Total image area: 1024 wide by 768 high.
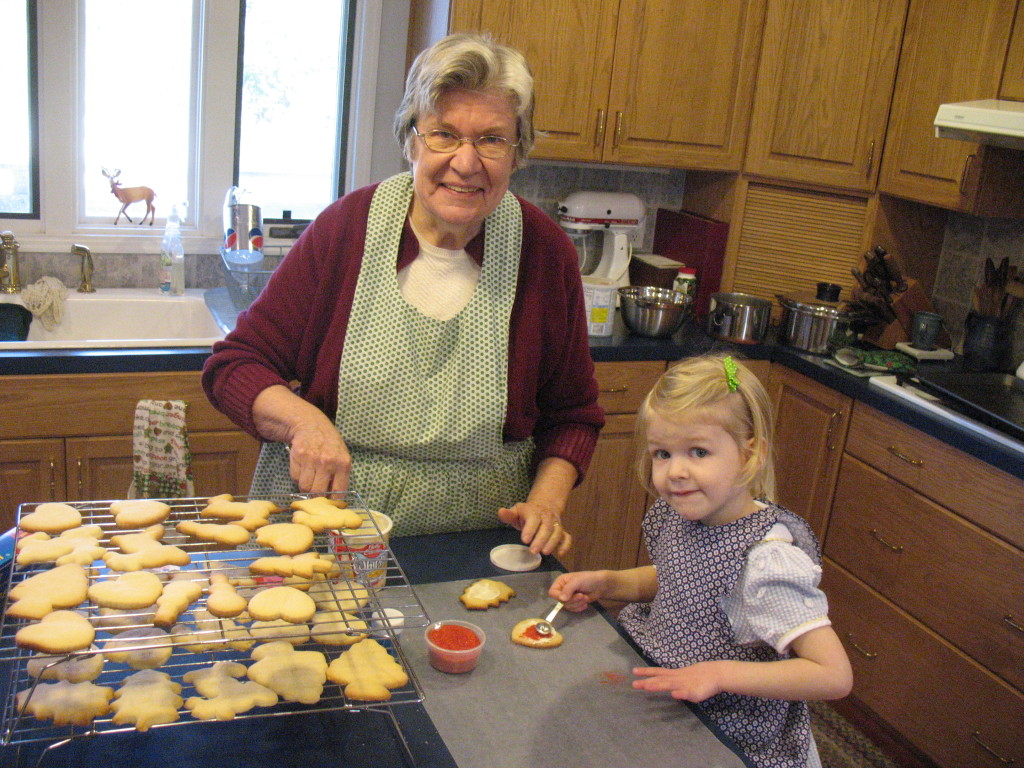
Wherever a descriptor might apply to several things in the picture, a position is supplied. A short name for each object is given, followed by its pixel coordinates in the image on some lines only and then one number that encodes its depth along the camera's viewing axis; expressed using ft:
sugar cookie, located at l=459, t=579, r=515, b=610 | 4.36
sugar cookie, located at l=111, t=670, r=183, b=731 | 2.97
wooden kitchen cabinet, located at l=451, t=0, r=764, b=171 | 9.33
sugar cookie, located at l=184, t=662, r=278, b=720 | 3.07
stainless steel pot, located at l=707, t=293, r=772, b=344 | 9.85
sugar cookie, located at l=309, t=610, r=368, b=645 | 3.48
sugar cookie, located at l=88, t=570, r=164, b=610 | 3.18
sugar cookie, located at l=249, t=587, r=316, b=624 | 3.33
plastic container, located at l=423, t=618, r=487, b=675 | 3.83
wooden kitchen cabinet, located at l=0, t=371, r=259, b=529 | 7.60
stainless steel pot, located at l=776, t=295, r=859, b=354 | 9.71
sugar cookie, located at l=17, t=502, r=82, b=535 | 3.64
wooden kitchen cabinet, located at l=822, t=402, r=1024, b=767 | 7.53
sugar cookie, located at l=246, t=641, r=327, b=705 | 3.23
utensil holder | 9.32
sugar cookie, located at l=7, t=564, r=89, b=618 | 3.05
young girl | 4.01
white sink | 9.11
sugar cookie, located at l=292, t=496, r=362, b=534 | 3.86
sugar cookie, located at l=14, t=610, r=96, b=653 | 2.87
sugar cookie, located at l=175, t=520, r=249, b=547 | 3.64
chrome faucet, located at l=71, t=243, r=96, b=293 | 9.25
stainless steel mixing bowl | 9.65
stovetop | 7.51
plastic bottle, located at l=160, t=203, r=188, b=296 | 9.49
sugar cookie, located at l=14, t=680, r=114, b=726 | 2.95
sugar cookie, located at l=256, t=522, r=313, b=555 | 3.66
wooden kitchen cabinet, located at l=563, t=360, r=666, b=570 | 9.59
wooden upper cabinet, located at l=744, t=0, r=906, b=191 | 9.72
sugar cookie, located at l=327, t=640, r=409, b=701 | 3.25
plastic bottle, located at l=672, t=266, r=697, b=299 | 10.26
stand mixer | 10.27
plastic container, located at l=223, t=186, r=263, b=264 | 9.41
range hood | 7.59
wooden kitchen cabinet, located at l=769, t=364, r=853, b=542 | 9.29
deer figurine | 9.49
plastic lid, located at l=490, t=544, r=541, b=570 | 4.82
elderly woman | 4.91
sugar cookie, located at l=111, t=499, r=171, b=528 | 3.77
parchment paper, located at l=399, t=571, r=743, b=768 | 3.46
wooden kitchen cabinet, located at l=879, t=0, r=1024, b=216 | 8.76
